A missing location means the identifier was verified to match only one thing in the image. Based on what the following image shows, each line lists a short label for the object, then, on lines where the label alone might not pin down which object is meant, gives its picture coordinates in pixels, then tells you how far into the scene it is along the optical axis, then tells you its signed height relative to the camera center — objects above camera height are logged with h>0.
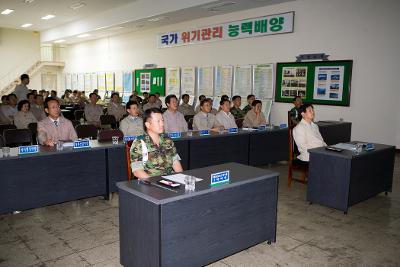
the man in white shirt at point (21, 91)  8.76 -0.14
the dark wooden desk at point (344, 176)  3.66 -0.91
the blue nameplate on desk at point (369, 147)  3.98 -0.61
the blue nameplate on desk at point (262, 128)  5.68 -0.60
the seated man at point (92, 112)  8.32 -0.60
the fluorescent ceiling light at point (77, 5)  10.06 +2.41
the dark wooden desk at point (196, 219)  2.15 -0.88
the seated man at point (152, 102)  9.27 -0.36
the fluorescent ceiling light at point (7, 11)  11.30 +2.43
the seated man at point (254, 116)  6.52 -0.47
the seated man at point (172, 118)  5.57 -0.47
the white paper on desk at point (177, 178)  2.46 -0.64
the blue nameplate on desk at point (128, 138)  4.17 -0.60
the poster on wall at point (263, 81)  8.39 +0.25
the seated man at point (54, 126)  4.18 -0.49
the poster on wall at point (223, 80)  9.34 +0.28
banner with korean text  7.88 +1.56
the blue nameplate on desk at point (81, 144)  3.72 -0.61
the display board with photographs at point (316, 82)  7.09 +0.22
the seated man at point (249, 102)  8.05 -0.26
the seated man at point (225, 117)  5.98 -0.46
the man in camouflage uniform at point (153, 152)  2.68 -0.50
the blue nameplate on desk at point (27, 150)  3.38 -0.63
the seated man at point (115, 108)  8.98 -0.52
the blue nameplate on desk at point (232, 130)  5.29 -0.60
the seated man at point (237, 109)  7.36 -0.39
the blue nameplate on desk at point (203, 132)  4.95 -0.61
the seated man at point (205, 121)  5.87 -0.53
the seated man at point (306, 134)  4.37 -0.53
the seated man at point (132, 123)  4.96 -0.50
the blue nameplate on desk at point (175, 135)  4.58 -0.60
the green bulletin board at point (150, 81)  11.55 +0.26
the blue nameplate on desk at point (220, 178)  2.39 -0.61
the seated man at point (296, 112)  6.54 -0.39
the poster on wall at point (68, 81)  17.04 +0.28
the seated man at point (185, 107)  8.80 -0.46
